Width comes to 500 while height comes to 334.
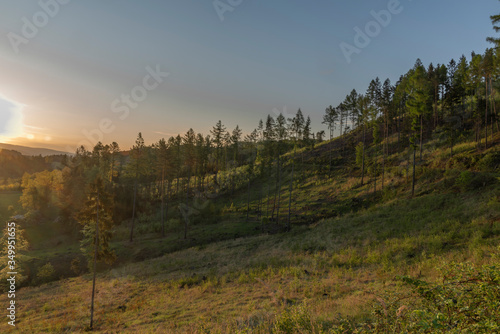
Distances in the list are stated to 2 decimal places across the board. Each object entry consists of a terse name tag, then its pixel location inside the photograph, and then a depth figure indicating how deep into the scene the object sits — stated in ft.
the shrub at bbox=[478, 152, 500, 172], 97.64
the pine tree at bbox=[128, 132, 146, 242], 144.97
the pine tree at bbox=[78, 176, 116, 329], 57.72
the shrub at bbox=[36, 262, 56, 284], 86.99
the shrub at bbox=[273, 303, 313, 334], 20.22
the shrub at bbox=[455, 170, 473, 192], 89.99
